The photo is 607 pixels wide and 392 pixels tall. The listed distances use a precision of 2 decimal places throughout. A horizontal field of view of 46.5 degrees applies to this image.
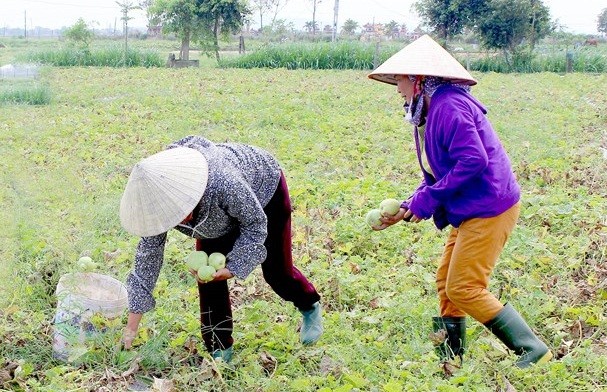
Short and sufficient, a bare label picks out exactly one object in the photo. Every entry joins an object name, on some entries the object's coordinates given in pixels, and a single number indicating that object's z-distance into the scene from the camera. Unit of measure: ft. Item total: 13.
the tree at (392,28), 164.66
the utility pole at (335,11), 99.37
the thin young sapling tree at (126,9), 86.94
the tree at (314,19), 131.75
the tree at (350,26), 174.70
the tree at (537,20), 79.41
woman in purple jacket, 9.42
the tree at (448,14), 83.05
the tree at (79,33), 75.77
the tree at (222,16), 77.82
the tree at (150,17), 80.69
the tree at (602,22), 207.94
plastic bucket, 10.49
